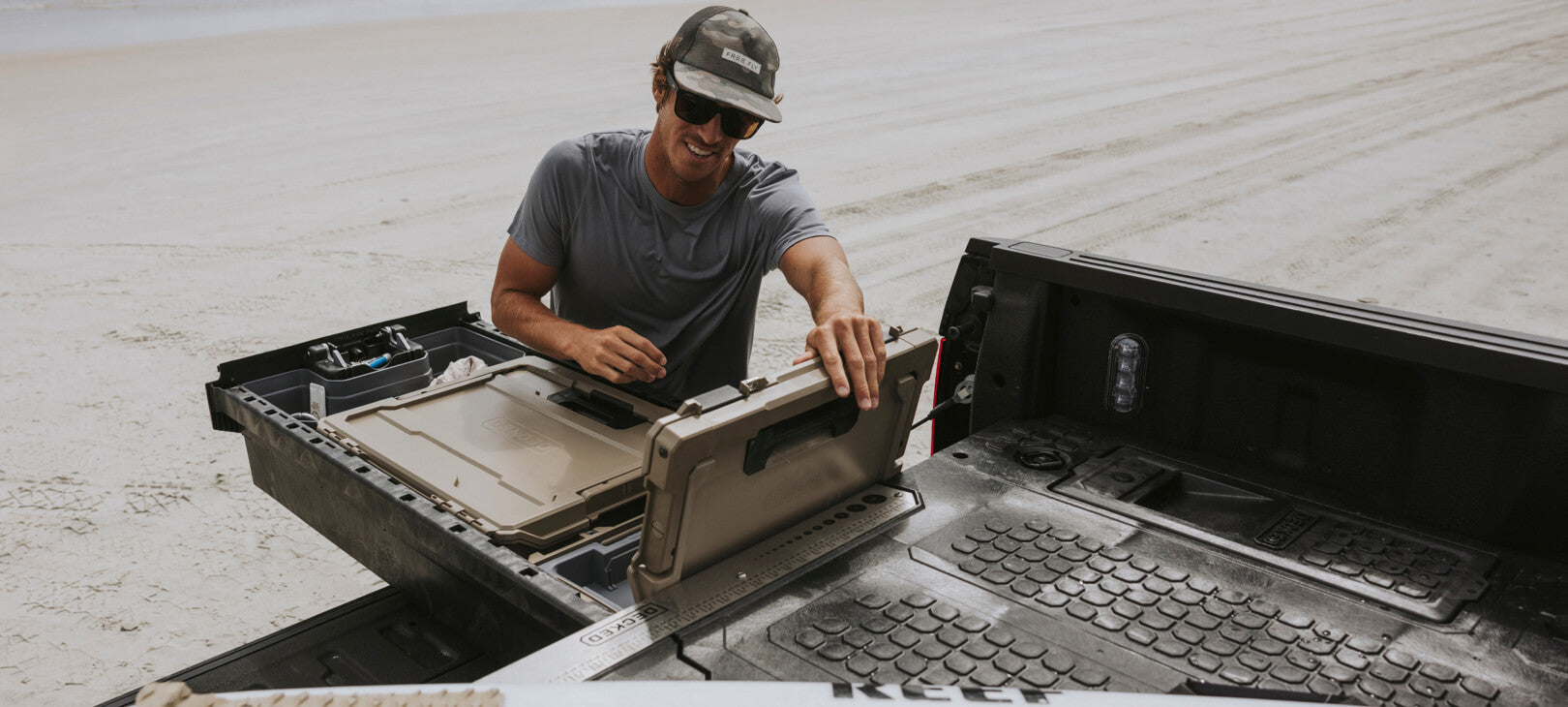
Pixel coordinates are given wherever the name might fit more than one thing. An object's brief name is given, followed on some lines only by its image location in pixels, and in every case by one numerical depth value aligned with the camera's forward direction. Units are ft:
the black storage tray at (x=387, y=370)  9.68
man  9.12
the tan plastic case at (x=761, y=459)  5.49
